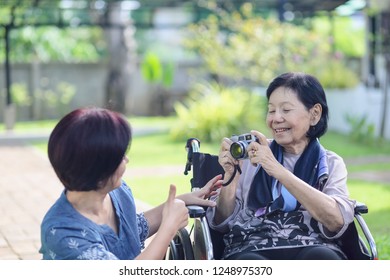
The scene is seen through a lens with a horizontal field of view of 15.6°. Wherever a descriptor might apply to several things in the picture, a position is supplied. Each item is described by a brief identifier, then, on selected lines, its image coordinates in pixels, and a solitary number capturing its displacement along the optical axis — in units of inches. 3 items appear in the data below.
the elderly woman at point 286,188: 207.9
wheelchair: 215.4
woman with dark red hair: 171.6
